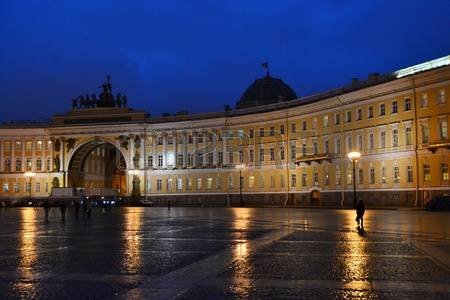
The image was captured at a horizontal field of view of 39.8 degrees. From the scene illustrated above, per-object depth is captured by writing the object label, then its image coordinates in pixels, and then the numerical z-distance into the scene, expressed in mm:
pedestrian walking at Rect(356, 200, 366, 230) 31438
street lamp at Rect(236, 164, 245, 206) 86500
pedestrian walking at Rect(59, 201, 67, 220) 47050
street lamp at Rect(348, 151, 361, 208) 47375
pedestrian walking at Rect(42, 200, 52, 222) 48500
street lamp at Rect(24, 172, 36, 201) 109306
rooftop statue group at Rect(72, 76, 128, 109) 118000
